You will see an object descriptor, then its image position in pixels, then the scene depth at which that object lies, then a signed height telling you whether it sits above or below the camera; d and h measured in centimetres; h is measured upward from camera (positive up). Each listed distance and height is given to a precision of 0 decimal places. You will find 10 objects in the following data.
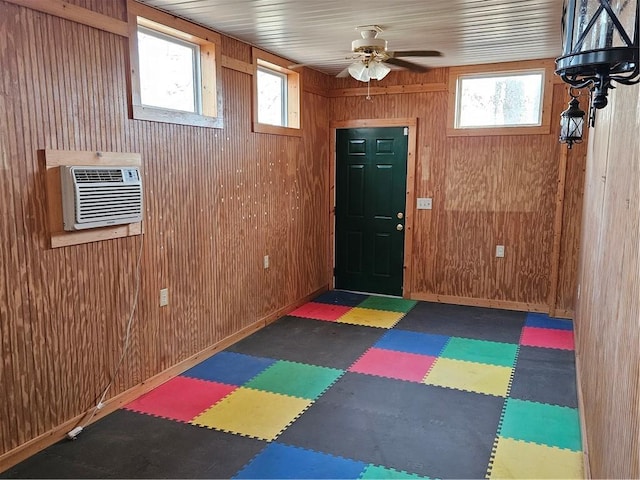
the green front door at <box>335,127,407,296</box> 596 -38
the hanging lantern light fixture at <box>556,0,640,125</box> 125 +33
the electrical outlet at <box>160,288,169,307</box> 366 -90
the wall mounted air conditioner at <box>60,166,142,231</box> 279 -12
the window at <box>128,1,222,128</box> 331 +80
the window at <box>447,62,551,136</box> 524 +82
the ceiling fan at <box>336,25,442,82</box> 384 +96
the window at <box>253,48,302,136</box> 470 +84
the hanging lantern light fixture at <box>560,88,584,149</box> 368 +37
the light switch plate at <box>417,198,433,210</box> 582 -31
